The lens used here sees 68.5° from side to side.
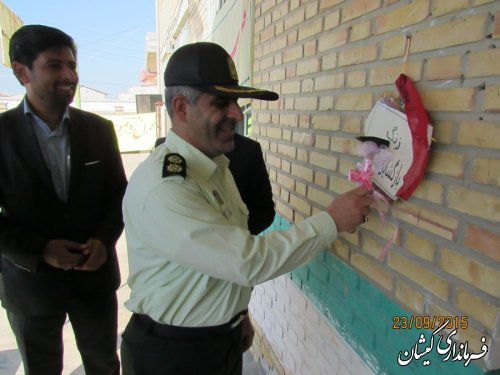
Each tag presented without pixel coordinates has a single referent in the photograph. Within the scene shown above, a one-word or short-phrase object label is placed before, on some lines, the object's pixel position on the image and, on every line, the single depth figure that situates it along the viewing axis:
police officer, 1.07
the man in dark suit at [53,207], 1.86
